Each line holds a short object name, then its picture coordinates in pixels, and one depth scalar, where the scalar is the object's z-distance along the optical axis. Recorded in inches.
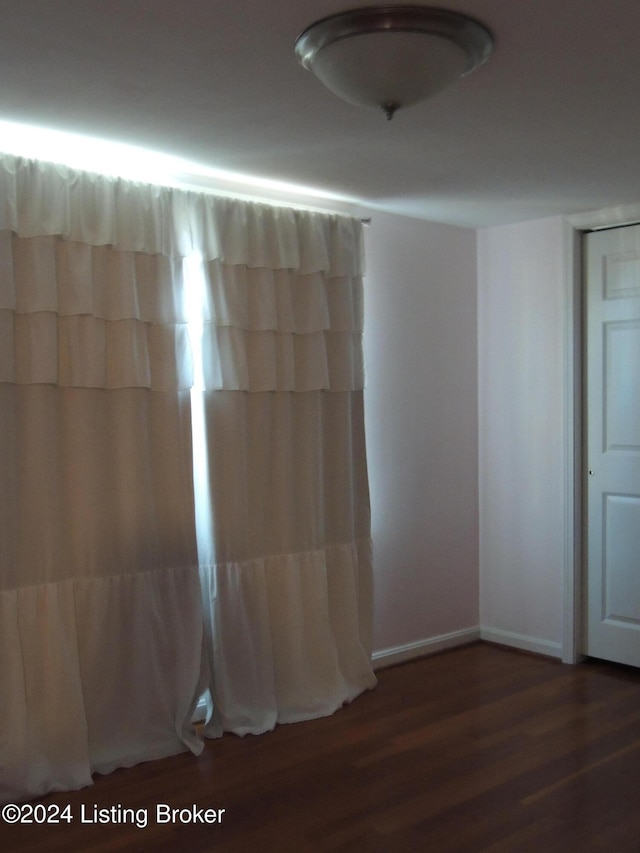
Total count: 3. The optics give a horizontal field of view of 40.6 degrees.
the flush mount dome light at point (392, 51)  84.2
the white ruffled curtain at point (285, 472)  139.6
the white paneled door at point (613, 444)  167.0
